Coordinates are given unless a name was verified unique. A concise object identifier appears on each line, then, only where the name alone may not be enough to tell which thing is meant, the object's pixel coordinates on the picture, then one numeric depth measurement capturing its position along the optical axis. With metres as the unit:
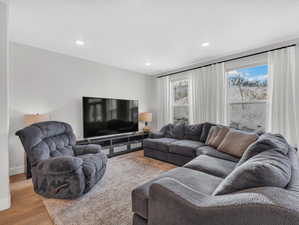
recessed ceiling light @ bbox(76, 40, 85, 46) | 2.76
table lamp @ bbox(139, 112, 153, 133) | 4.70
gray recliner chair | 1.91
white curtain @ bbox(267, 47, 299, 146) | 2.76
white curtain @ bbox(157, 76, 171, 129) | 4.95
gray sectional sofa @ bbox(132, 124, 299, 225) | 0.66
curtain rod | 2.91
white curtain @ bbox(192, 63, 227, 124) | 3.69
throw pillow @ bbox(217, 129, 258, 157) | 2.34
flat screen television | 3.54
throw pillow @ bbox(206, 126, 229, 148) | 2.84
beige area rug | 1.60
